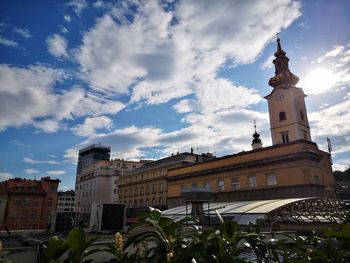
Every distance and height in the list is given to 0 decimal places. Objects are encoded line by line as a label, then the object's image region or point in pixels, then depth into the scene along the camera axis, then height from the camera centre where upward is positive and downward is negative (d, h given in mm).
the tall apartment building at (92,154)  174125 +36242
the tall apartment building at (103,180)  84062 +9644
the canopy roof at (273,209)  16453 +170
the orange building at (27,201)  61688 +2579
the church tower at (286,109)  46375 +17226
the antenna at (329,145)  45588 +10832
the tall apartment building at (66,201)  140250 +5677
